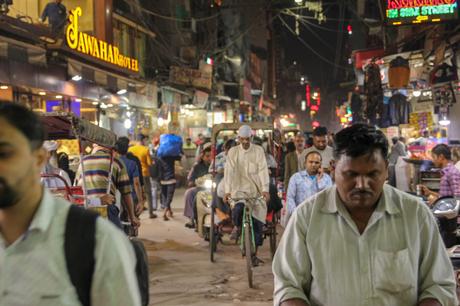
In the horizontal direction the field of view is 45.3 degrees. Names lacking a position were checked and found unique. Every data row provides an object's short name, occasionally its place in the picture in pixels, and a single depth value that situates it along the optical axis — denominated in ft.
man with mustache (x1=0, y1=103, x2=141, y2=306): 5.74
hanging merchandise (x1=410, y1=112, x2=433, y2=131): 62.95
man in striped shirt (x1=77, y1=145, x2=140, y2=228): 23.58
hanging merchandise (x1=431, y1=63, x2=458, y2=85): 41.93
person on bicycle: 28.48
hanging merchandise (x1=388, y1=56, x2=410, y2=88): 47.47
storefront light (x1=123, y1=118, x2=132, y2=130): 63.26
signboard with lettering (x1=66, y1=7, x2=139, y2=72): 45.47
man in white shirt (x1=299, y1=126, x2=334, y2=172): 28.09
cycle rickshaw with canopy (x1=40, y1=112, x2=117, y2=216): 20.93
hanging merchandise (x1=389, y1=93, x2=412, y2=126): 54.80
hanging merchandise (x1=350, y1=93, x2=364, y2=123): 73.58
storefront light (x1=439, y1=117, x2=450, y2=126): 50.88
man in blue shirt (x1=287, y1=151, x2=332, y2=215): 23.75
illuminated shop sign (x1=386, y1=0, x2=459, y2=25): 38.01
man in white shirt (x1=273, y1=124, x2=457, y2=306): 8.00
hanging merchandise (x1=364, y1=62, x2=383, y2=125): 56.39
